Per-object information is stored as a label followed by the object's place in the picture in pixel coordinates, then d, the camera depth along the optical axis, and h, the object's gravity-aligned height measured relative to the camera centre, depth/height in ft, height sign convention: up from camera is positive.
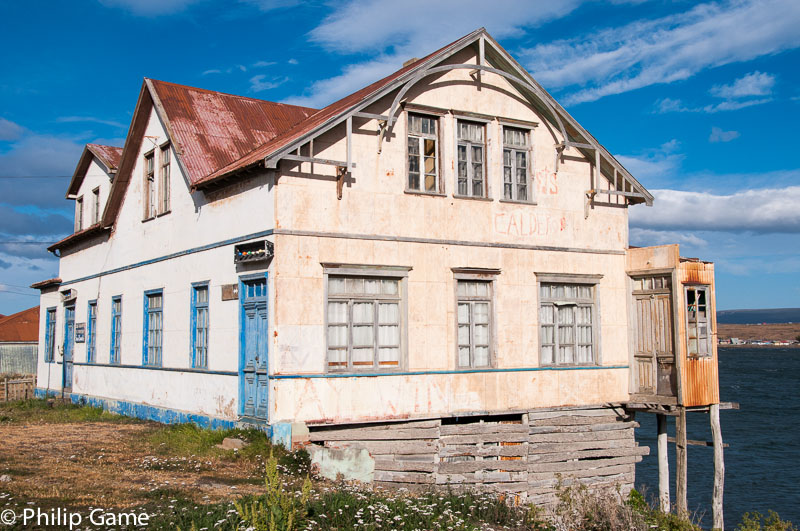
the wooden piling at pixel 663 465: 58.13 -9.43
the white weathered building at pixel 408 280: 47.80 +3.99
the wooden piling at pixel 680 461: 57.31 -8.89
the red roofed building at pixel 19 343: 120.34 -0.08
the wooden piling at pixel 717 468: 57.36 -9.43
